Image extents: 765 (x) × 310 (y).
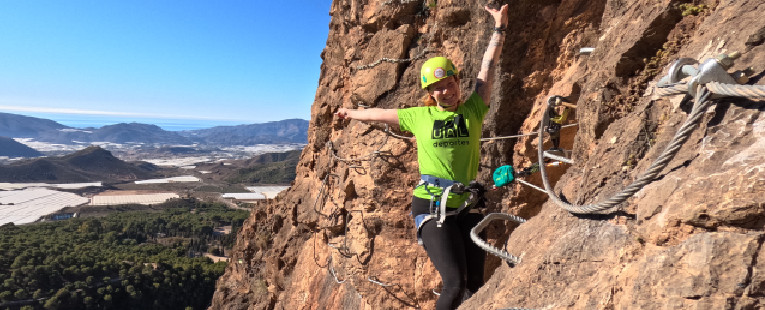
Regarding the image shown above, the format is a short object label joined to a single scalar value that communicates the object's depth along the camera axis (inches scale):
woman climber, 132.8
